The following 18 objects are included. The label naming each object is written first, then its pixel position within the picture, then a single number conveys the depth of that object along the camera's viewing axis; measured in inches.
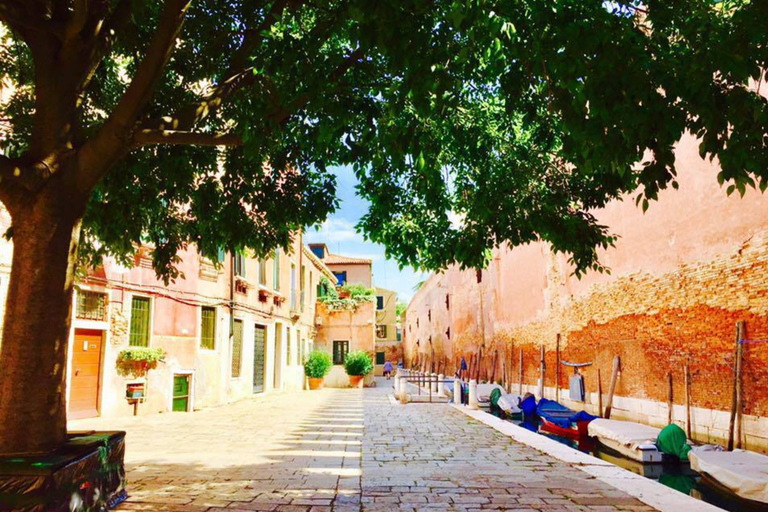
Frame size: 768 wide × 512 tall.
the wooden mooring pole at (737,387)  397.4
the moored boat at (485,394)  842.2
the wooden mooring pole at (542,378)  801.6
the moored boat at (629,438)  413.7
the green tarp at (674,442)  401.8
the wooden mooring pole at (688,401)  462.3
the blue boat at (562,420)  546.6
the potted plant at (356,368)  1007.6
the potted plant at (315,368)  972.6
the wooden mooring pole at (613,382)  586.7
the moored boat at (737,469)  292.0
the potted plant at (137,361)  471.5
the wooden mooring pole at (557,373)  751.7
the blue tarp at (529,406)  690.8
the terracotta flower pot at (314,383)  975.6
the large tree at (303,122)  140.6
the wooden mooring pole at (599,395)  610.9
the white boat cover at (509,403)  720.3
